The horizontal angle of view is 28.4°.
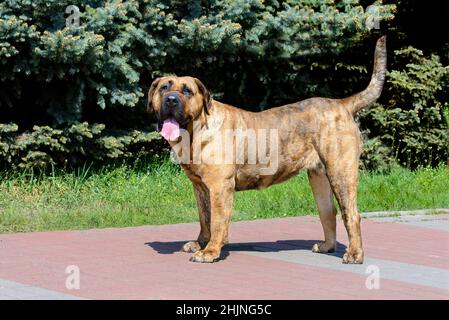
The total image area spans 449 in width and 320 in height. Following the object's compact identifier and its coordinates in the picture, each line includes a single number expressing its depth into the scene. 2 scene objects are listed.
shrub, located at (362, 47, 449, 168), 14.76
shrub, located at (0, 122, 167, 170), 11.66
